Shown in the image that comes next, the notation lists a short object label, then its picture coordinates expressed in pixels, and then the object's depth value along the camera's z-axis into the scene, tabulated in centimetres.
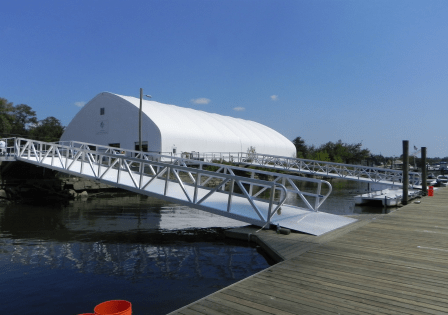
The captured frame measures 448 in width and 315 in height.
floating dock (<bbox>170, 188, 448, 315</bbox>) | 425
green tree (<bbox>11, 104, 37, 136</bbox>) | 5991
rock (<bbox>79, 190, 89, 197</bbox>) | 2294
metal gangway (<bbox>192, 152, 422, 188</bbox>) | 2437
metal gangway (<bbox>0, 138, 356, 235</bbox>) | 949
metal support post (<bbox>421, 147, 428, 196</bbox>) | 2045
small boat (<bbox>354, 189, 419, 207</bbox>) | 2016
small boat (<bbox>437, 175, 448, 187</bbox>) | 2921
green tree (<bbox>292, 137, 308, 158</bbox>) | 7912
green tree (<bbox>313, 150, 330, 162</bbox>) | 6278
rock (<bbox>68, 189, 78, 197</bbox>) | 2203
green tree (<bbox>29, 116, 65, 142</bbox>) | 5634
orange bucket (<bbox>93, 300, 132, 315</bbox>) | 359
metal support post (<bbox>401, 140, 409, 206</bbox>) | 1650
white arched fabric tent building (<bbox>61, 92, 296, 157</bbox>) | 3669
